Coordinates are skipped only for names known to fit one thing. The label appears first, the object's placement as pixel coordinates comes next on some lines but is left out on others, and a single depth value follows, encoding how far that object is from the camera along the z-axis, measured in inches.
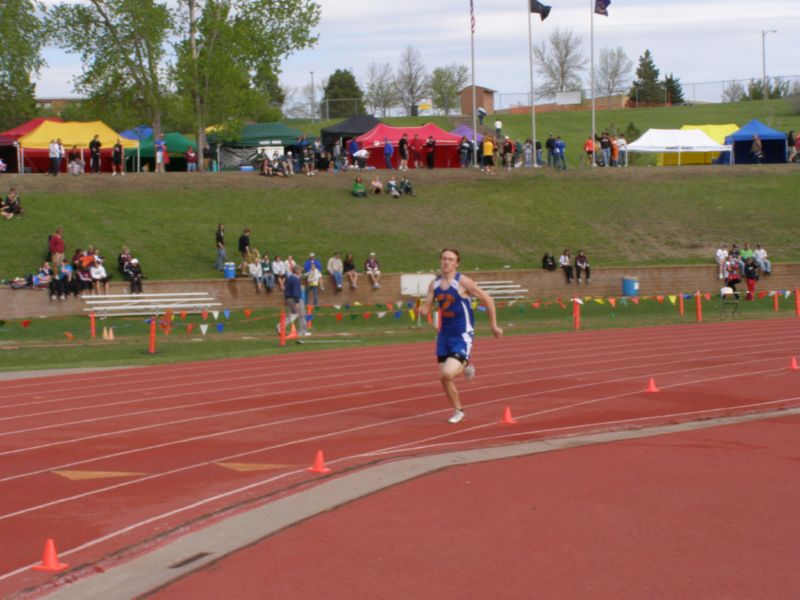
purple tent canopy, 2033.7
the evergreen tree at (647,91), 3747.5
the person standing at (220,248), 1285.7
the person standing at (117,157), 1585.9
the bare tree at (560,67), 4202.8
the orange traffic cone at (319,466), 360.8
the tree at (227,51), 1765.5
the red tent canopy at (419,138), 1788.9
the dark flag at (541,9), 1796.3
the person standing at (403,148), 1707.7
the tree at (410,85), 4062.5
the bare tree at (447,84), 3954.2
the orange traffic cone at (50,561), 254.2
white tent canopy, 1939.0
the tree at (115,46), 1774.1
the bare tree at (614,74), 4397.4
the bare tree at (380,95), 4013.3
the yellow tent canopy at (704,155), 2053.4
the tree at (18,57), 2011.6
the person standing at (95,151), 1549.0
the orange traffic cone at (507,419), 473.1
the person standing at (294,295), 970.7
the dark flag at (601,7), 1861.5
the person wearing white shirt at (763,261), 1385.3
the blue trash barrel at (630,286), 1360.7
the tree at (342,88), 3565.5
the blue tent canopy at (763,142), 1958.7
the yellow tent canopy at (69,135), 1657.2
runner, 445.7
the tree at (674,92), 3750.0
